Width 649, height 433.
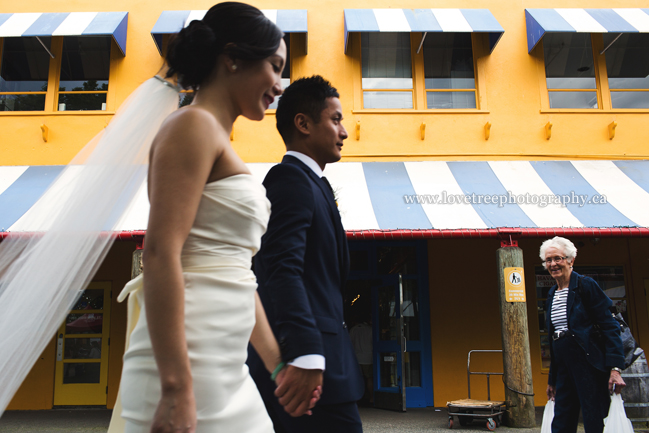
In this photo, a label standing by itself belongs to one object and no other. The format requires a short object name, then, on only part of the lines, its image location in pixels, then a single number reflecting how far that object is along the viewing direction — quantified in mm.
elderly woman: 3893
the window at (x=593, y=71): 9359
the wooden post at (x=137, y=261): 6746
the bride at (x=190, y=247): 1064
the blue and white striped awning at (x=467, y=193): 7039
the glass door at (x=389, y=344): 7918
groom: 1488
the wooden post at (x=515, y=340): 6547
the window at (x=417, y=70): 9320
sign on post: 6742
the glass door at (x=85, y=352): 8680
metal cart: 6547
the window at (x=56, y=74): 9148
